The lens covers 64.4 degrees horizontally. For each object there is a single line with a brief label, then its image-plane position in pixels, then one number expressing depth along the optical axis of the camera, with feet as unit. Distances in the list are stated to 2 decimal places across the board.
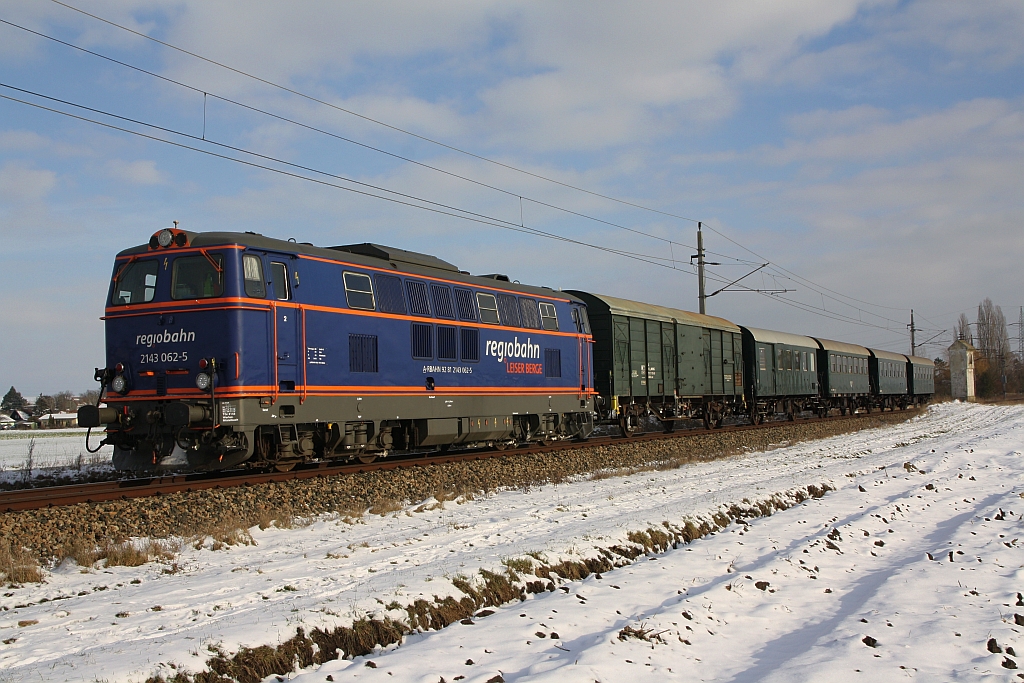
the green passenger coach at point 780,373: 109.19
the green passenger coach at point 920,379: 188.15
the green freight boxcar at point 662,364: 78.12
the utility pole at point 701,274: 116.16
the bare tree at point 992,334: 391.04
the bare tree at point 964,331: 380.91
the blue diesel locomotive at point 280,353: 41.06
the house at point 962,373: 301.22
